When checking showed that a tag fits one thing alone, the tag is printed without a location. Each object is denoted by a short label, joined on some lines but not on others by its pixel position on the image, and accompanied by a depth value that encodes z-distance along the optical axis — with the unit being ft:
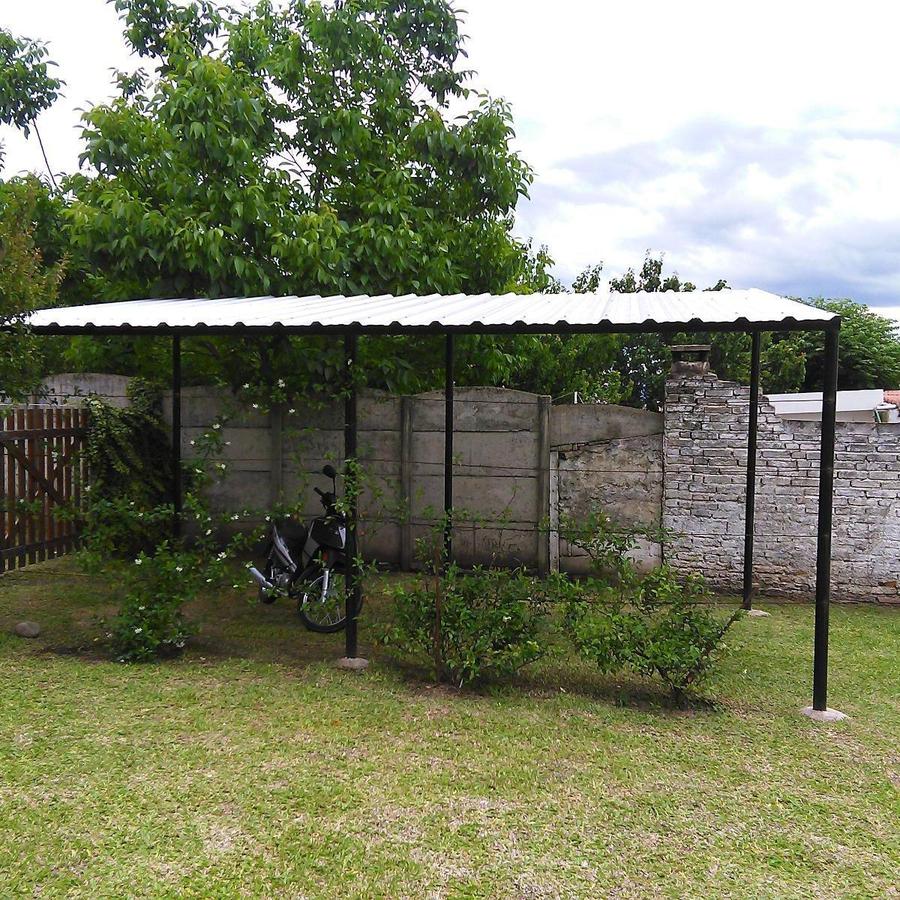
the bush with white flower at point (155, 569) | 15.39
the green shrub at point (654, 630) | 13.26
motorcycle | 16.31
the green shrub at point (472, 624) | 13.93
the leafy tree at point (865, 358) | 87.20
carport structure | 12.95
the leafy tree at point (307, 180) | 23.13
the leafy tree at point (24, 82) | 37.91
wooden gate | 20.34
